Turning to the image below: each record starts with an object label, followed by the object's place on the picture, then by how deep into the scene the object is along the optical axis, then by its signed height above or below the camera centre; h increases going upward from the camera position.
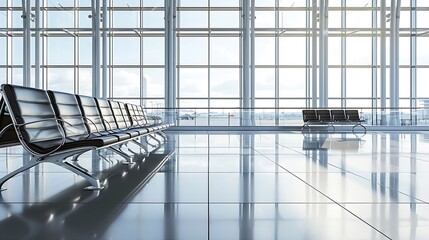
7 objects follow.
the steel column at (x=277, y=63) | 17.19 +2.45
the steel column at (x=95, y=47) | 14.85 +2.72
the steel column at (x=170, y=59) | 14.88 +2.27
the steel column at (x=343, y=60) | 17.31 +2.61
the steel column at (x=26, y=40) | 15.05 +3.02
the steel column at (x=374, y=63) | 17.61 +2.50
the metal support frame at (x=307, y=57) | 17.16 +2.72
